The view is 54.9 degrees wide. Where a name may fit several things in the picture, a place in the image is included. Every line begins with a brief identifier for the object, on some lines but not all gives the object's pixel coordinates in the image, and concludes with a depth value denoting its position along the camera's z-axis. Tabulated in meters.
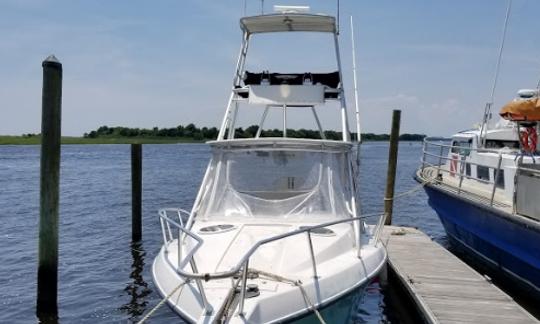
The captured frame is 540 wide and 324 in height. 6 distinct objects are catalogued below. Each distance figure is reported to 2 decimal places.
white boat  5.35
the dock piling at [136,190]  15.19
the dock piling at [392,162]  15.13
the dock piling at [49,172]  8.82
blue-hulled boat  9.12
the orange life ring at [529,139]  11.73
